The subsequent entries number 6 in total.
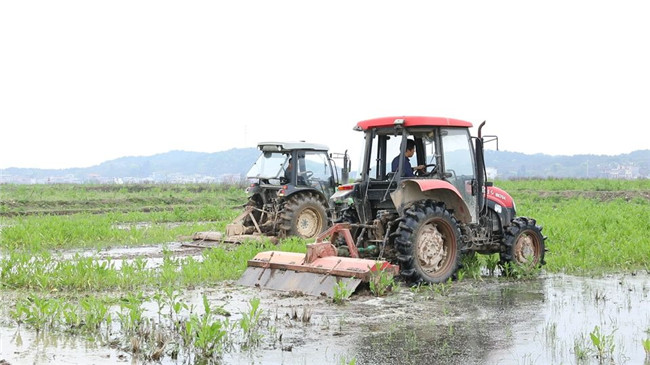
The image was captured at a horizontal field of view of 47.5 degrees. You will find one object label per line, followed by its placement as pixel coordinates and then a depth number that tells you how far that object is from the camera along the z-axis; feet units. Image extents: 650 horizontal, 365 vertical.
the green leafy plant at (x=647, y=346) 19.89
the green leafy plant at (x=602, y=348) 19.86
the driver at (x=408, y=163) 32.22
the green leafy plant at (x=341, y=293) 27.27
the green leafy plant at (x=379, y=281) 28.37
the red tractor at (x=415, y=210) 30.81
